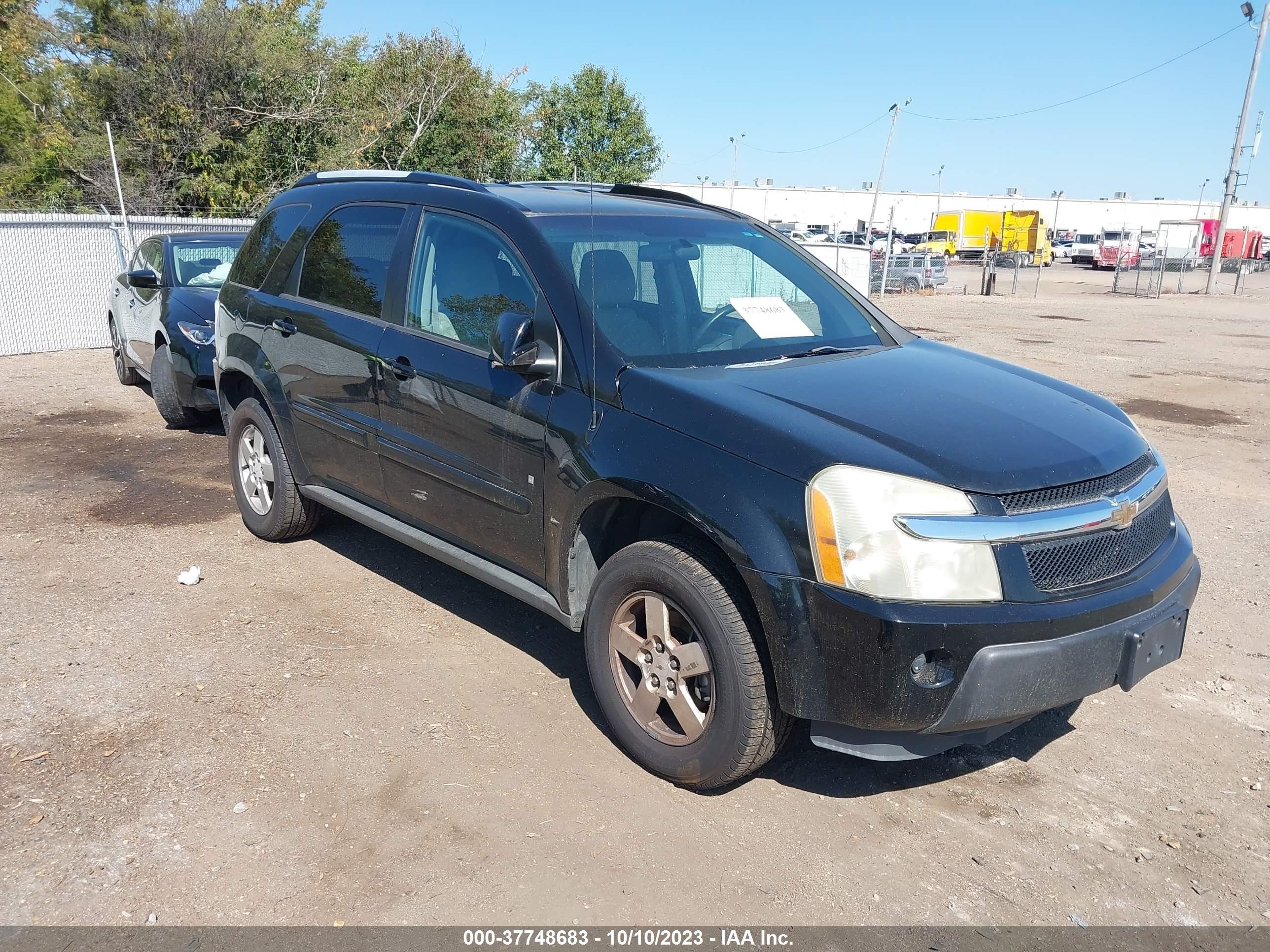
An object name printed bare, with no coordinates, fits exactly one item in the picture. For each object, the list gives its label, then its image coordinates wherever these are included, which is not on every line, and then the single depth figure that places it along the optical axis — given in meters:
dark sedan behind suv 8.37
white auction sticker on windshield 4.10
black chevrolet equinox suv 2.96
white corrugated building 87.88
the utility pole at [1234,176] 33.31
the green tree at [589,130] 36.03
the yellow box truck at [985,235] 48.19
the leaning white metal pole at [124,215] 14.79
